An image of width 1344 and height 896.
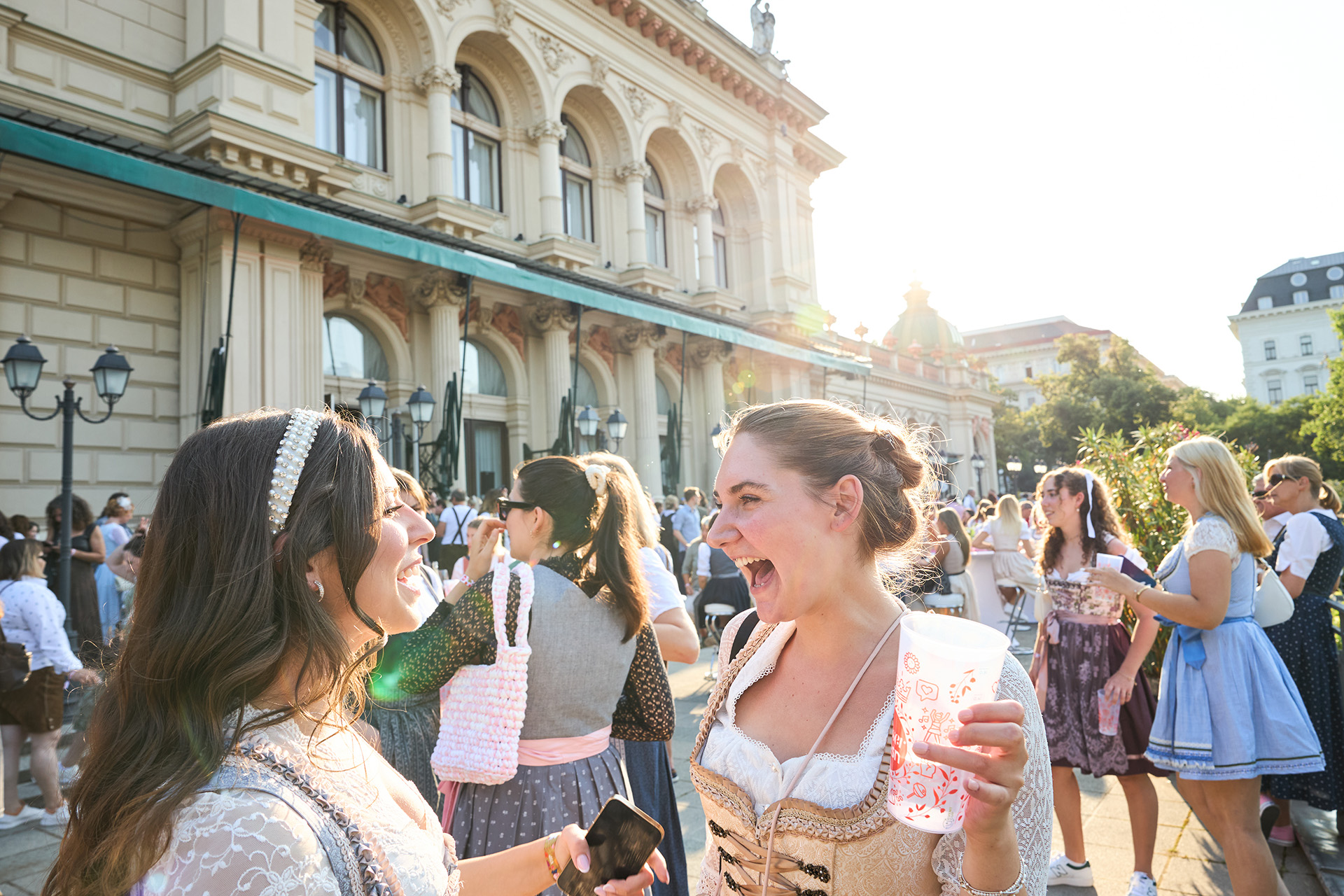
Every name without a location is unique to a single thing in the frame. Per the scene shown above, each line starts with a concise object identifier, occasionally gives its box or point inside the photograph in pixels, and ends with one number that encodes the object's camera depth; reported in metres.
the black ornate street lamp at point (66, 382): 7.17
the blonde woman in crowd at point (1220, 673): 3.24
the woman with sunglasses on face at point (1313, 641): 4.00
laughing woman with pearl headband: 1.09
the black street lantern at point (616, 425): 14.96
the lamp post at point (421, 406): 12.18
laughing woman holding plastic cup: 1.41
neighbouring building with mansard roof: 64.50
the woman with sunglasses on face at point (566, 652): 2.57
